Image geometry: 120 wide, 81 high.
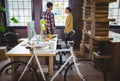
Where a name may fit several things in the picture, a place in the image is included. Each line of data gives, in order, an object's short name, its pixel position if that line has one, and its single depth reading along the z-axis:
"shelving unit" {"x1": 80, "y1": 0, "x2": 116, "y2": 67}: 2.30
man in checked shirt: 2.71
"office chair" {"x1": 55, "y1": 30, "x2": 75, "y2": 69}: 2.45
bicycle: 1.66
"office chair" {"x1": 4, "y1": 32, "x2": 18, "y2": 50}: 3.22
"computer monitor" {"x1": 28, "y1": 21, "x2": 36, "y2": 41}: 2.00
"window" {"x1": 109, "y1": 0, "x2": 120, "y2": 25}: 3.74
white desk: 1.72
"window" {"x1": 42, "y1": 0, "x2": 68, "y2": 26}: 3.70
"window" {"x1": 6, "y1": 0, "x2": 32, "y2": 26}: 3.72
